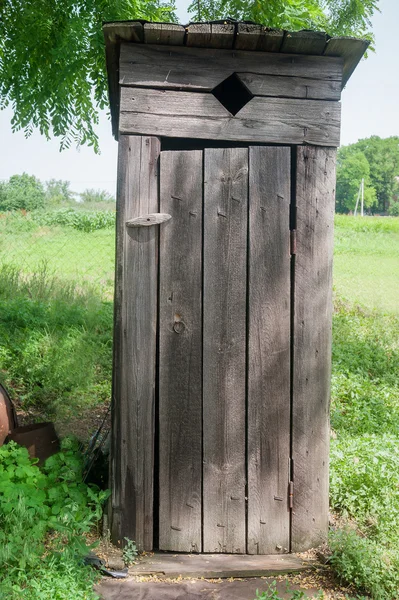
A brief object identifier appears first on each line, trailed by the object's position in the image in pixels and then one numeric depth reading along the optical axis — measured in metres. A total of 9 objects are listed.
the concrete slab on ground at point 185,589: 3.23
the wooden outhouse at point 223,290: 3.45
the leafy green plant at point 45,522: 3.12
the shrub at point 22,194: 27.44
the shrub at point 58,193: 26.12
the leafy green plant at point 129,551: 3.49
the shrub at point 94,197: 24.33
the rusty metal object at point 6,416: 4.31
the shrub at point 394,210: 67.56
